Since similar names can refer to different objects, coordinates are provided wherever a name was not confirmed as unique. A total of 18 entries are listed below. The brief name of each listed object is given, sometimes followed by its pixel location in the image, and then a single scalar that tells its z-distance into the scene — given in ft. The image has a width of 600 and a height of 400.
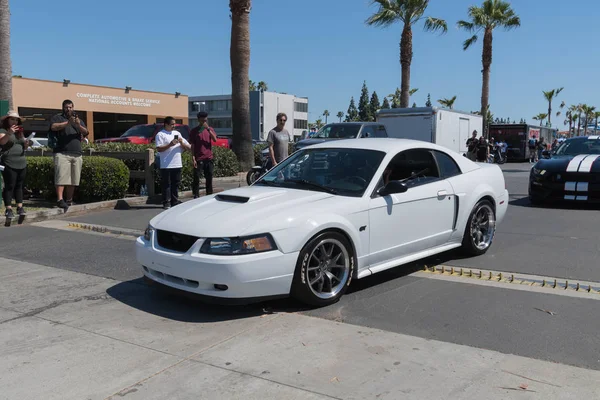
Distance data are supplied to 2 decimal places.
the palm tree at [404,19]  99.91
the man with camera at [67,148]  31.07
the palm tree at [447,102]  274.48
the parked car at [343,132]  55.31
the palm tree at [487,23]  122.72
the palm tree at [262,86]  442.50
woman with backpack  28.23
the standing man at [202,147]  34.50
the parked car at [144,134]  61.26
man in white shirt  32.24
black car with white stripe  34.06
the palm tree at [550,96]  292.34
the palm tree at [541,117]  429.38
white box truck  69.67
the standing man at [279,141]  34.17
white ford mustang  14.26
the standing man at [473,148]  71.00
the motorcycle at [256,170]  25.16
